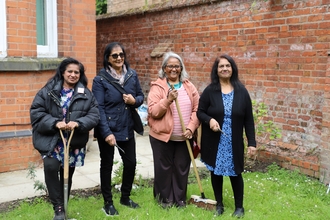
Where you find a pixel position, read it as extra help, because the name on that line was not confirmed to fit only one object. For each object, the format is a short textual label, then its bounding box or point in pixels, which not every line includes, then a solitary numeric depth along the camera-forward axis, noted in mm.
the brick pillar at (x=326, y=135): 5152
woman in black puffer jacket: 3523
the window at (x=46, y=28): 6209
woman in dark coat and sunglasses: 3920
